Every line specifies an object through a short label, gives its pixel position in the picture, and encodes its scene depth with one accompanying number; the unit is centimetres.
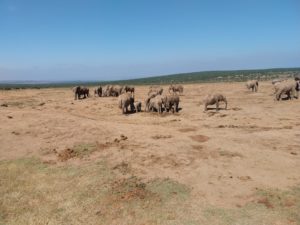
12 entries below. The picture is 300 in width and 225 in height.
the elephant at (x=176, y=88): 2992
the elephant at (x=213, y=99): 1671
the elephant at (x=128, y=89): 2755
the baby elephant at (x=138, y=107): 1775
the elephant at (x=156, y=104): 1668
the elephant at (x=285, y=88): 1971
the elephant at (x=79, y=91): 2759
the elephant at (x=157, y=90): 2361
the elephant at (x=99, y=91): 2898
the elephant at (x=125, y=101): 1731
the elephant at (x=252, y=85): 2773
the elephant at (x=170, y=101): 1683
